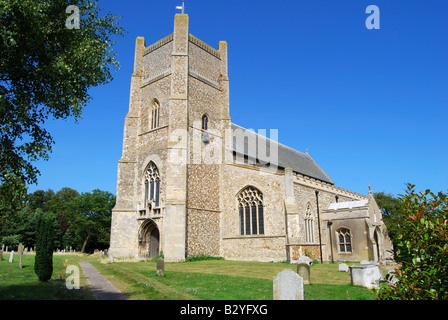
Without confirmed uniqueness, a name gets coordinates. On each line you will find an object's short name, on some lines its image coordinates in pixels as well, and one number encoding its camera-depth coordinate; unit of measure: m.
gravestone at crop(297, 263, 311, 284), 11.21
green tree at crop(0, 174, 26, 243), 8.19
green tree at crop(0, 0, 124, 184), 8.34
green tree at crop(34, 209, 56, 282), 11.44
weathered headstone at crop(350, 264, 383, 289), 10.83
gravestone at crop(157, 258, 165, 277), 13.39
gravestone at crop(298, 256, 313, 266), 17.41
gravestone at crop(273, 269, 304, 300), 7.23
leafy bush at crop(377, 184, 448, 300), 5.05
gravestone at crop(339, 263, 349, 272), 15.69
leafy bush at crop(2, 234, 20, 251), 44.00
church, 22.78
